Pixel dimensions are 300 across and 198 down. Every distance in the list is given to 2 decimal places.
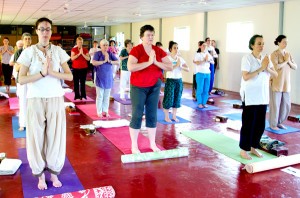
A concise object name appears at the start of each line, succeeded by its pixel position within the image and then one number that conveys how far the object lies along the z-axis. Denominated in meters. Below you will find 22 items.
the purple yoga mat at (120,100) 8.18
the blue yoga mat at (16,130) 5.13
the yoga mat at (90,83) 11.62
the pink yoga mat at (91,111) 6.53
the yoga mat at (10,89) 10.05
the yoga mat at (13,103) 7.53
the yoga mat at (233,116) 6.61
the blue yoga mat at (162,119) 6.17
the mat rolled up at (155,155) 3.98
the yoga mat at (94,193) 2.89
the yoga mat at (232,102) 8.45
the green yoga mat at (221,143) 4.21
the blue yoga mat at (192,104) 7.60
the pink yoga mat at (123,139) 4.52
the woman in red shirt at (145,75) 3.99
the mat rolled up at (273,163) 3.69
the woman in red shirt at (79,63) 7.96
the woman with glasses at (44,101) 3.01
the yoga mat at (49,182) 3.10
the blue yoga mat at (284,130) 5.48
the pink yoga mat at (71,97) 8.48
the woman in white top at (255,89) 3.91
